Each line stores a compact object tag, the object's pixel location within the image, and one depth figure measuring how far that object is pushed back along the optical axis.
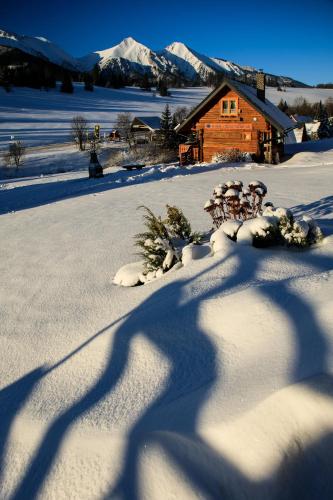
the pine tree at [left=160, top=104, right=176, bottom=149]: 33.84
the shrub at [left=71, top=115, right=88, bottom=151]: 40.90
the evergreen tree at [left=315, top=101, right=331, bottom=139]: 51.38
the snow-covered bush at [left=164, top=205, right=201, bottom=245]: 6.70
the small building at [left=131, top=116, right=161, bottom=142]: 45.03
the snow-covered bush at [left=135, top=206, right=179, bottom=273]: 5.59
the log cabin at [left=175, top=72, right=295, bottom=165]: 22.90
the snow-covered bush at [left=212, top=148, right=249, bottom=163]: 22.47
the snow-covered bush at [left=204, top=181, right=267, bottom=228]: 6.93
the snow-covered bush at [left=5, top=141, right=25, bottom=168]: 31.67
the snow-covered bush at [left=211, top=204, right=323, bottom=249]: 5.35
